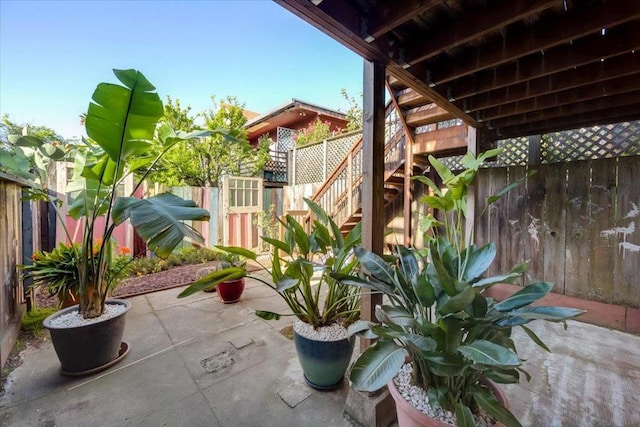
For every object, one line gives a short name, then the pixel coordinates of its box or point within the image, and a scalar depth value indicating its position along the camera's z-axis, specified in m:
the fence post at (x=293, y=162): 7.64
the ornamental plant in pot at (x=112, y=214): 1.64
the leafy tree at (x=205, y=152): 5.96
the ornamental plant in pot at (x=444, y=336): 0.97
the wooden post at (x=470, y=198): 2.89
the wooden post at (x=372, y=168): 1.60
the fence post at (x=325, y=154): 6.62
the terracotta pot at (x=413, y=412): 1.05
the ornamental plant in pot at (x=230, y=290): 3.16
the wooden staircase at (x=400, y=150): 3.29
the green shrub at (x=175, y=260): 4.30
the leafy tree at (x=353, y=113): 7.86
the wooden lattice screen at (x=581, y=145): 2.81
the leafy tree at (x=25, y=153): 2.13
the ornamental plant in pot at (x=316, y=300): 1.65
